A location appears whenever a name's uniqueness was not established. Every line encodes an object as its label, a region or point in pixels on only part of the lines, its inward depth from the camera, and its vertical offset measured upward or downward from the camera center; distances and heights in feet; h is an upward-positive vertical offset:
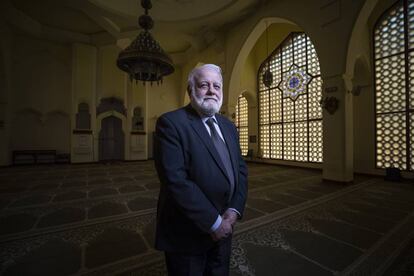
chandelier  15.61 +6.41
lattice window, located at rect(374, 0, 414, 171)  19.13 +5.25
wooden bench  29.73 -2.63
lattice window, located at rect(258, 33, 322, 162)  26.32 +5.12
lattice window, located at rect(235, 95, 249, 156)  37.19 +3.40
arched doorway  36.88 -0.13
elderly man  3.23 -0.70
